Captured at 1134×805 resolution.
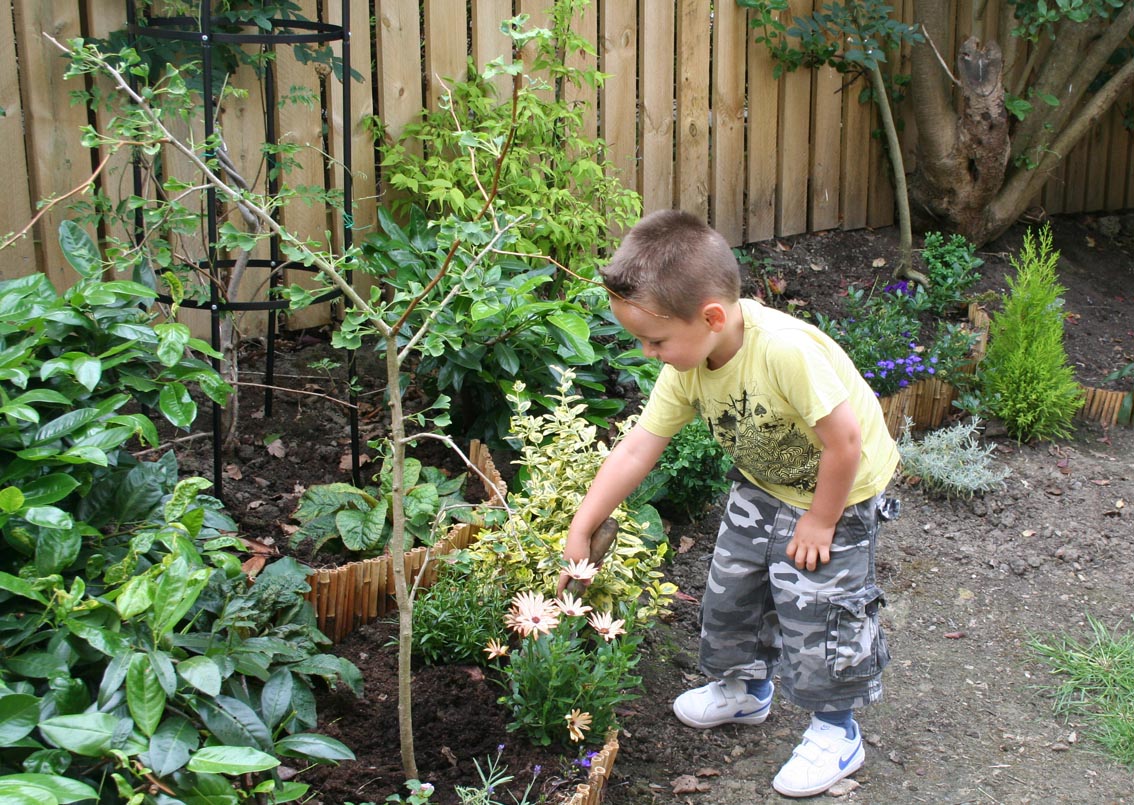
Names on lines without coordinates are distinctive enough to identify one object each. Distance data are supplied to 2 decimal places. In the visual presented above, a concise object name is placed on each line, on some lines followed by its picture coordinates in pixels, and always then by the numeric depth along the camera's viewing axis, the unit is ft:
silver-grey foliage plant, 15.31
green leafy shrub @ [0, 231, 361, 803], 6.53
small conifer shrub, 16.71
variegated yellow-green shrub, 9.97
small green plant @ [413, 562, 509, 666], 9.94
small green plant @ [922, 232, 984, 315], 20.68
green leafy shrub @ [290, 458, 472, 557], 11.37
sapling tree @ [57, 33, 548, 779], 7.30
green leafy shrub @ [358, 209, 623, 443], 13.14
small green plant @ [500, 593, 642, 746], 8.79
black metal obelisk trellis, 10.78
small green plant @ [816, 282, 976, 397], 17.11
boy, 8.49
